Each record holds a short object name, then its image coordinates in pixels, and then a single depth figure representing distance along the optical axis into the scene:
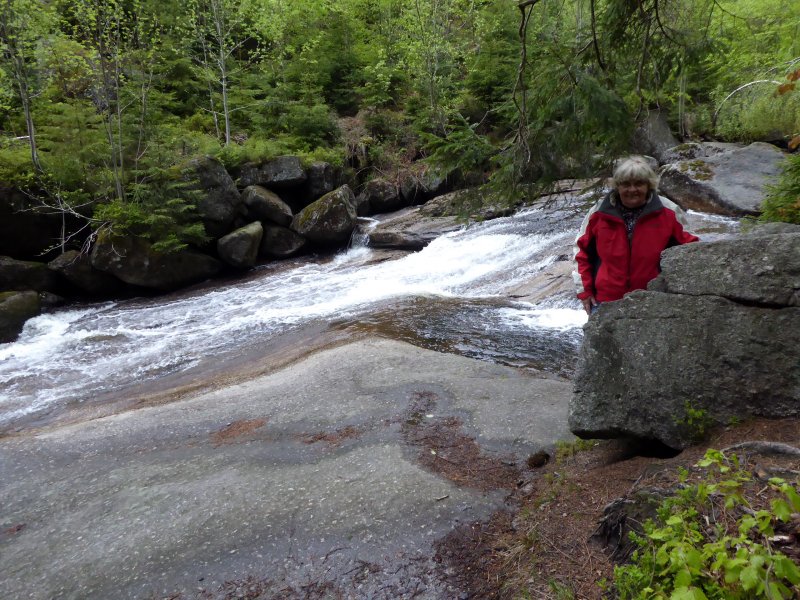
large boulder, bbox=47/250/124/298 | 13.45
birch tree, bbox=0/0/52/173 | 11.98
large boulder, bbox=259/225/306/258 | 16.80
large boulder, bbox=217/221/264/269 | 15.46
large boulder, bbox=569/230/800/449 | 3.37
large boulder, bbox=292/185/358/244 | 16.91
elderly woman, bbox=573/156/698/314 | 3.84
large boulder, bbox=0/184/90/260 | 12.95
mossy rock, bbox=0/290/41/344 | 10.88
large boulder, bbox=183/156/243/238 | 15.23
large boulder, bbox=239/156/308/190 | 17.41
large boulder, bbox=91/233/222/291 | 13.51
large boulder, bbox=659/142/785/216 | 12.70
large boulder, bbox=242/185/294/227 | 16.67
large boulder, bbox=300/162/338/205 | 18.45
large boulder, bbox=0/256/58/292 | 12.76
